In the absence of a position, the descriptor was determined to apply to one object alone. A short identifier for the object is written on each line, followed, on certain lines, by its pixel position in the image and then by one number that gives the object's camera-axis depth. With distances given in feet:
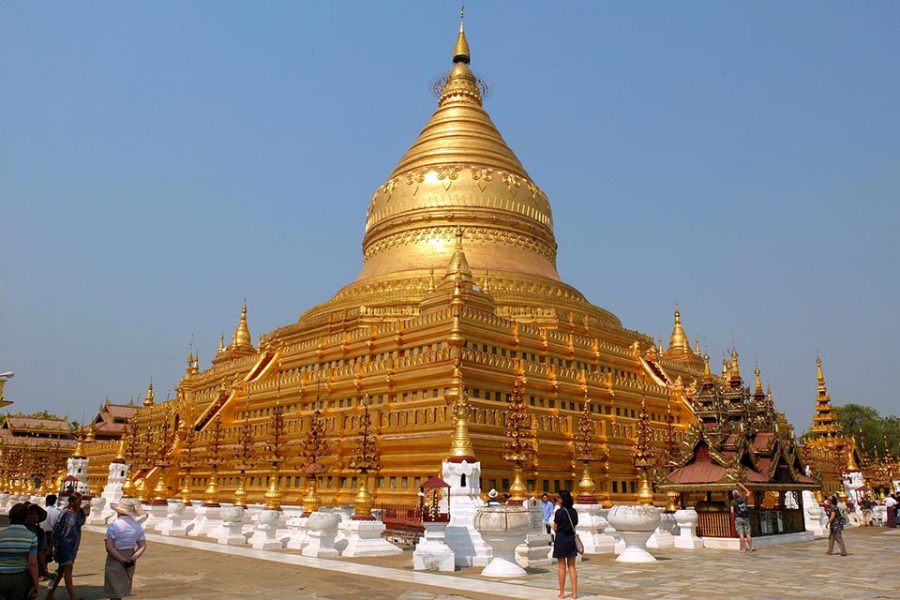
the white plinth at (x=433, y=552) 53.16
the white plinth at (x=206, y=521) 86.12
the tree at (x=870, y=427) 260.42
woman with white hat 30.53
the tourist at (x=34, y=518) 29.60
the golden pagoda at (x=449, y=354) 99.45
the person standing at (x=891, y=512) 108.68
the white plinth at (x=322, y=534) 63.41
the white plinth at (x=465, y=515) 57.62
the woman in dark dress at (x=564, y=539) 38.91
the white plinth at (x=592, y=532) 67.56
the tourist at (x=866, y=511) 119.75
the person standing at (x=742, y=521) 67.51
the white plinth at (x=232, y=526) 77.77
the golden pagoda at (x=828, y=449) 152.56
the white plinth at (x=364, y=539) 63.00
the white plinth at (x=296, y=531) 69.56
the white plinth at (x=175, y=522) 87.66
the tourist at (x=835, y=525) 63.46
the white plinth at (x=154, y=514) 94.99
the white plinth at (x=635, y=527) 57.57
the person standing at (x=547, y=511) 66.61
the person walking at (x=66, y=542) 37.99
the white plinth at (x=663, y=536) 70.74
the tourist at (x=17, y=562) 27.14
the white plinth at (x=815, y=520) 92.83
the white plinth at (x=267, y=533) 69.92
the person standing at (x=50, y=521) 41.41
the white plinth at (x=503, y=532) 49.21
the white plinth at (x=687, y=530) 70.18
